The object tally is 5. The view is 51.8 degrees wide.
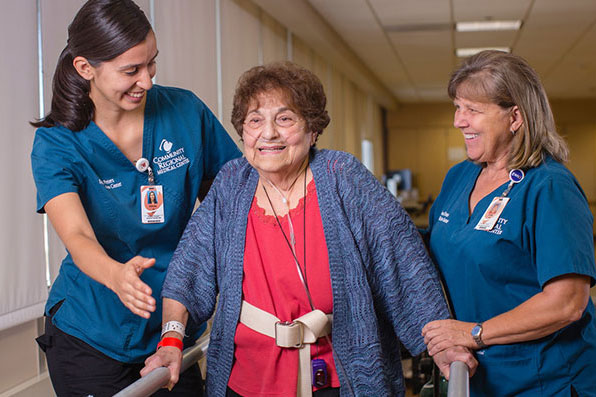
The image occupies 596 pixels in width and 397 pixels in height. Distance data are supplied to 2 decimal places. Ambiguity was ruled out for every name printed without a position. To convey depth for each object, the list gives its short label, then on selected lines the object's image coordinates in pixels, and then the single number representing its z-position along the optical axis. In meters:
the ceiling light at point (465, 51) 8.59
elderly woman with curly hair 1.57
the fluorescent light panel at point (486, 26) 6.98
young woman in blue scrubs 1.61
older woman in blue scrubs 1.49
